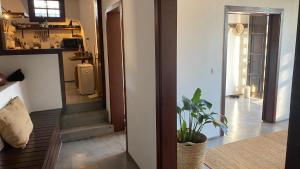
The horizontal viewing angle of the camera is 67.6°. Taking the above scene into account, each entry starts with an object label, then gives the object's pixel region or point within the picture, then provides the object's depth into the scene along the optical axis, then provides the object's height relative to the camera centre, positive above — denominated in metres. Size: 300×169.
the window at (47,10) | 5.67 +1.26
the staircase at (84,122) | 3.83 -1.18
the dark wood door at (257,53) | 5.80 +0.05
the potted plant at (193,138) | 2.50 -0.95
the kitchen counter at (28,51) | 3.50 +0.12
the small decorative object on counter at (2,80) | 2.96 -0.28
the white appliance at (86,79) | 4.83 -0.46
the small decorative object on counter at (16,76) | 3.34 -0.27
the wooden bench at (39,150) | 2.06 -0.95
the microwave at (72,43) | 6.42 +0.42
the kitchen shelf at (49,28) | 6.39 +0.88
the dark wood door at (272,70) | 4.08 -0.29
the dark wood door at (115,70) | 3.76 -0.23
